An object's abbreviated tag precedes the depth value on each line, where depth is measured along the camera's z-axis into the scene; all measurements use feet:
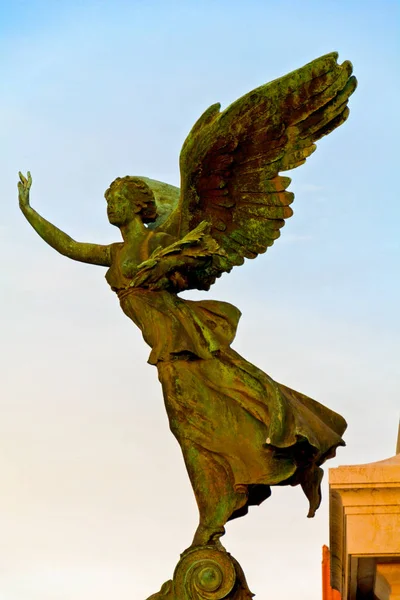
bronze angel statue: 67.43
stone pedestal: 63.95
